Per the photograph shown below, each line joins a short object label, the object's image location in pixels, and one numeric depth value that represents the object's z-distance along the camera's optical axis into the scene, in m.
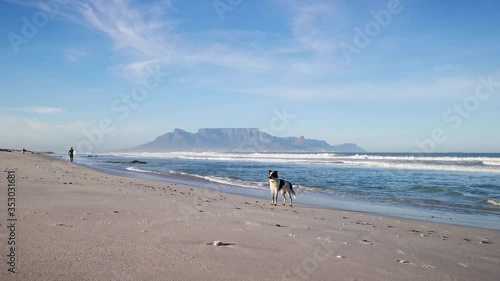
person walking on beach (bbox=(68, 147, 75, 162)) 39.99
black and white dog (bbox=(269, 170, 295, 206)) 13.03
